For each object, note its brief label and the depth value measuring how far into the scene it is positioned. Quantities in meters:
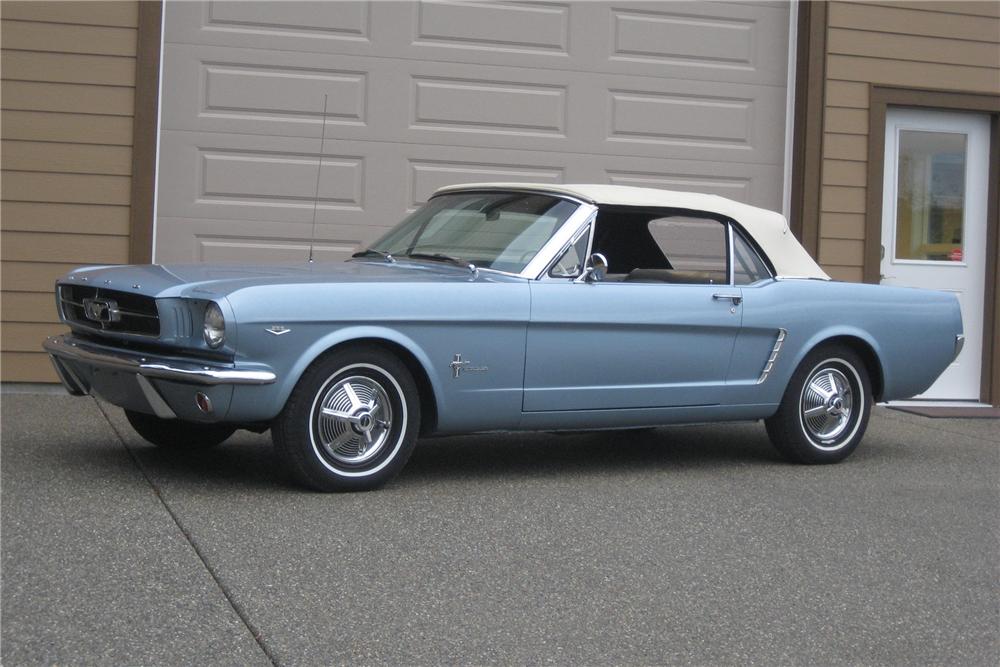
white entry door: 9.87
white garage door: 8.44
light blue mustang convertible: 5.10
